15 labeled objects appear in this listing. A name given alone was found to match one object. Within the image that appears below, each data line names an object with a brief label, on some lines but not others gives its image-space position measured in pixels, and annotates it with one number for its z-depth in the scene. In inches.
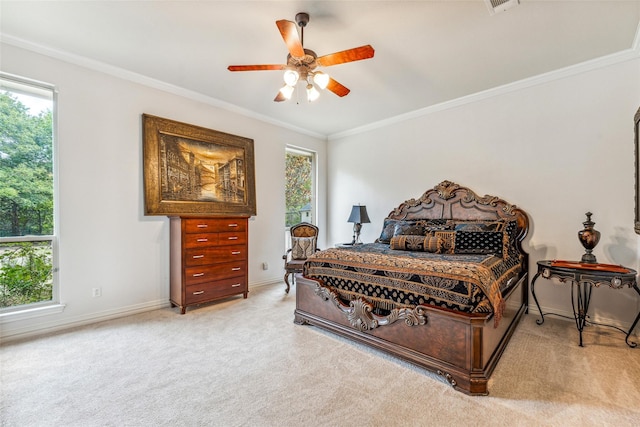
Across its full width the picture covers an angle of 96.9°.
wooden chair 187.6
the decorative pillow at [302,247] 187.5
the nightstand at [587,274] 96.0
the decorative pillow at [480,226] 133.5
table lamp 189.2
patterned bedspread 79.9
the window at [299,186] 211.0
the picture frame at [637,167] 108.5
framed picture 140.3
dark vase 111.6
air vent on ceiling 87.4
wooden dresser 135.3
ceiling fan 82.0
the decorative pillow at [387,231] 162.2
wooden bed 76.0
